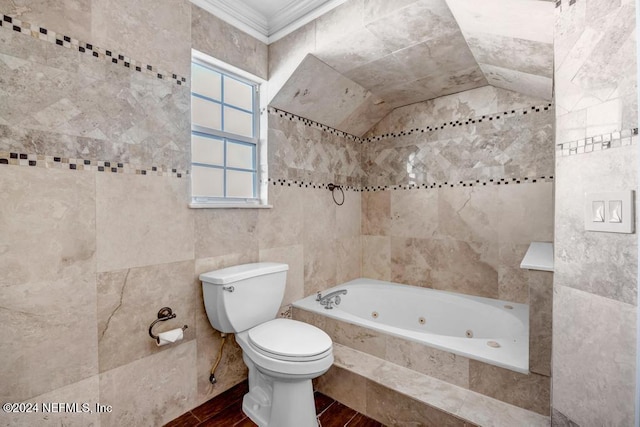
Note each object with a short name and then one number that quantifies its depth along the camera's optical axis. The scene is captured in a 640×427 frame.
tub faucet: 2.33
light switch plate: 0.85
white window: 1.94
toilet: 1.51
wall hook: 2.76
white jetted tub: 1.62
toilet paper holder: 1.61
